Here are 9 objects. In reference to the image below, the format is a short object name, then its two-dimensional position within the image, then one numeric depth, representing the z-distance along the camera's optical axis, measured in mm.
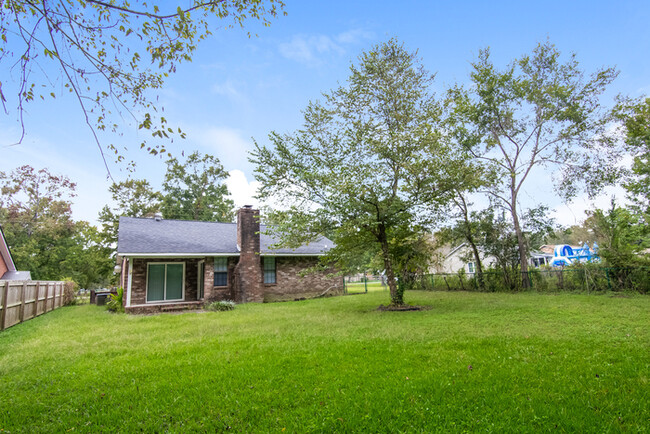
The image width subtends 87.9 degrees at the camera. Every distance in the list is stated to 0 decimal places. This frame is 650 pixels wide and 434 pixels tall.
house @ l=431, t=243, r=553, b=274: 35638
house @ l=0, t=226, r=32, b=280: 18938
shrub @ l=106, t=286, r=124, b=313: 15092
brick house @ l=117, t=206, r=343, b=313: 15265
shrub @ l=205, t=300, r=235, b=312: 14266
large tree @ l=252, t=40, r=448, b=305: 11328
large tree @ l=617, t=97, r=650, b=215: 13938
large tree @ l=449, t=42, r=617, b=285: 17891
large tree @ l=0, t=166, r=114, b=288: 28062
